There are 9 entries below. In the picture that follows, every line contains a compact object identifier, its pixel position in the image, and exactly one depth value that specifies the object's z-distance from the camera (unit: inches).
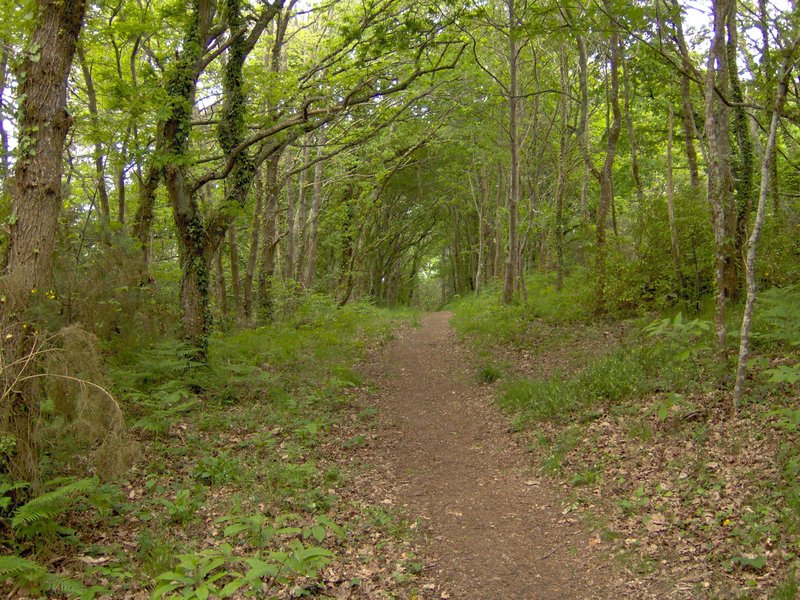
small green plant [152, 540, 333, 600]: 132.4
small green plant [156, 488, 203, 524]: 214.7
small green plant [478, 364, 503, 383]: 432.5
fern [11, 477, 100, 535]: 175.3
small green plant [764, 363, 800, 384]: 211.6
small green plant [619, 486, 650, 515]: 212.7
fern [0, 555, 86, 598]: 159.0
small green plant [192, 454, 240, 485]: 249.0
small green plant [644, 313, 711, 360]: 261.7
